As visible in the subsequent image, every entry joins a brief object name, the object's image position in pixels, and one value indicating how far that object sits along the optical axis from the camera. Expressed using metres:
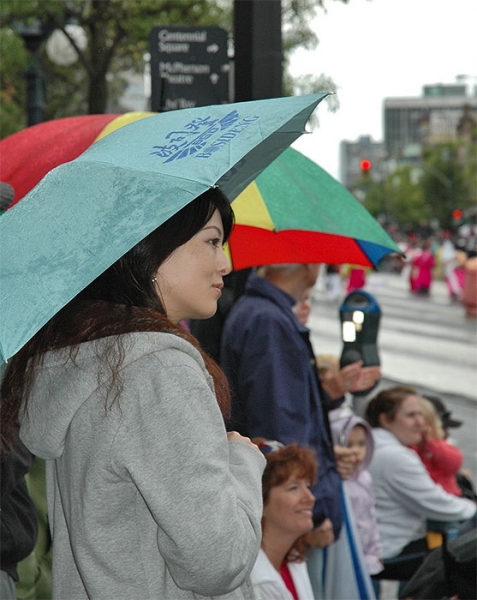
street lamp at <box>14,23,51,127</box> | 11.25
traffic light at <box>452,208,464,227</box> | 71.75
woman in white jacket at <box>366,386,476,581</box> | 5.29
